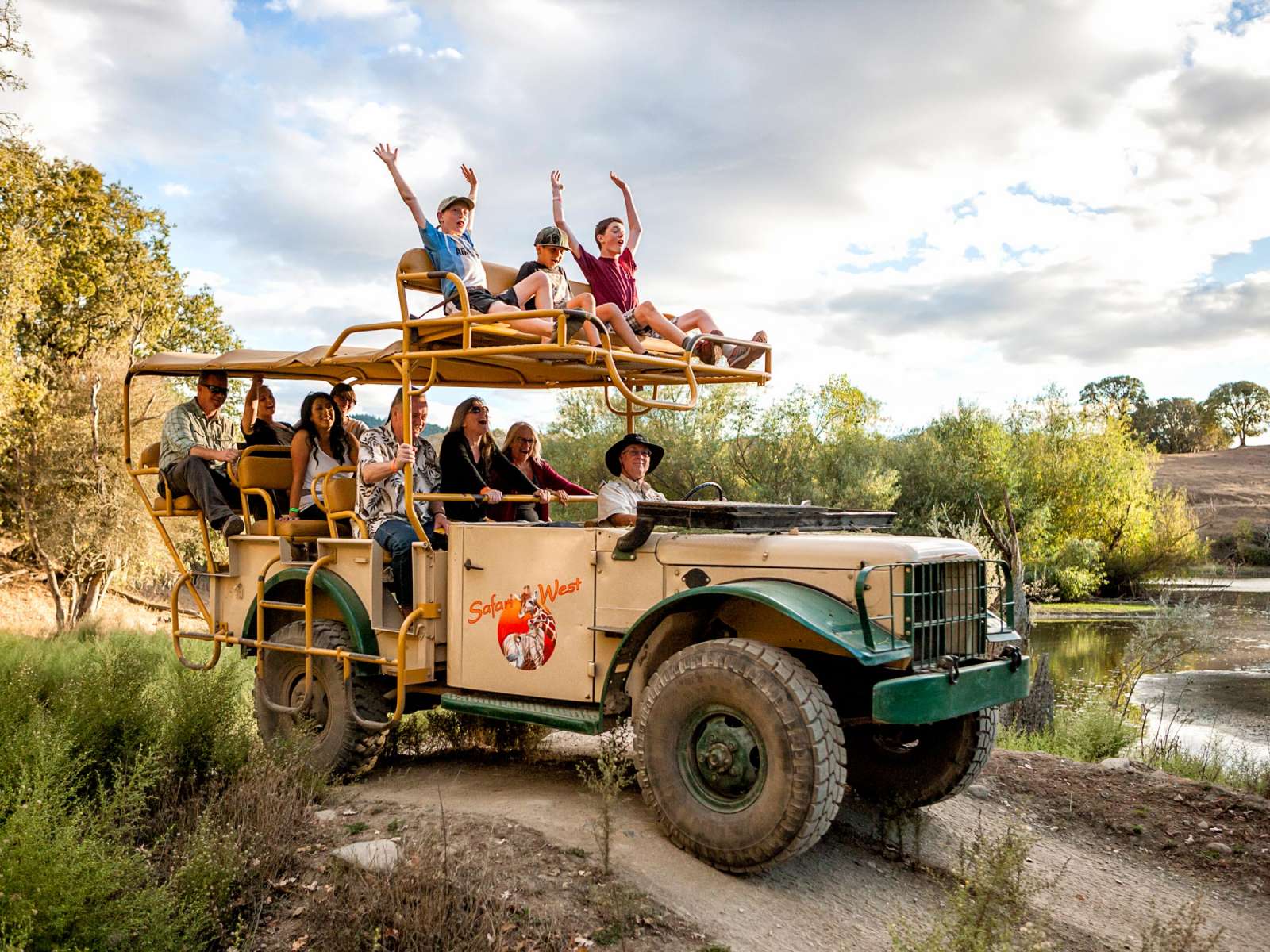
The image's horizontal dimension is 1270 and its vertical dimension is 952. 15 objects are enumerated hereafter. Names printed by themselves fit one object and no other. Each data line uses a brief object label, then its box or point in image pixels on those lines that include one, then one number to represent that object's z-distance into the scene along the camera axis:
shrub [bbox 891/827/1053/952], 4.06
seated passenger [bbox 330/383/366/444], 7.86
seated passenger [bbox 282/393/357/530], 7.66
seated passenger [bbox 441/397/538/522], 7.15
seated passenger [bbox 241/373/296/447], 8.49
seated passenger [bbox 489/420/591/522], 7.66
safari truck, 4.99
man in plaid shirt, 7.98
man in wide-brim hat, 6.73
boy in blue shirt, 6.32
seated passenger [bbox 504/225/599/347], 6.84
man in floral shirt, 6.80
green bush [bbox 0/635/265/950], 4.41
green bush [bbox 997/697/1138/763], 9.55
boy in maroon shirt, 6.62
